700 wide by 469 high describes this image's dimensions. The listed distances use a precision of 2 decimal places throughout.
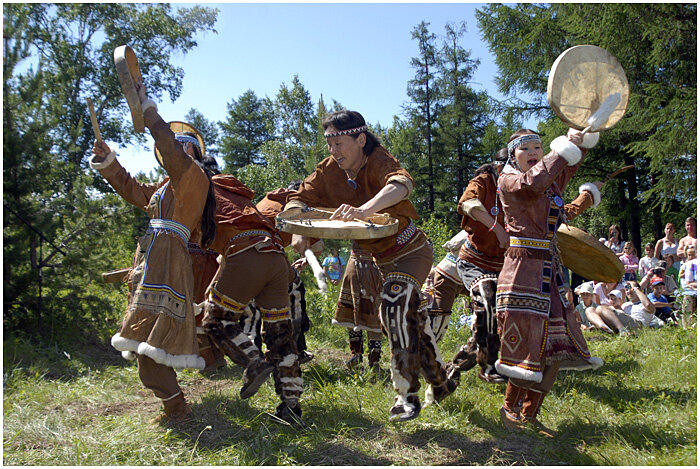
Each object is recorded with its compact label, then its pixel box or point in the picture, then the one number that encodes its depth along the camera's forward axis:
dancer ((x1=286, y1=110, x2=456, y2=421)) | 3.56
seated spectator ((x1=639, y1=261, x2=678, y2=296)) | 8.11
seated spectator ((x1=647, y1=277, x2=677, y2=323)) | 7.69
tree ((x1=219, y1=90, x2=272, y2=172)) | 40.72
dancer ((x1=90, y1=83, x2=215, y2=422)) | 3.44
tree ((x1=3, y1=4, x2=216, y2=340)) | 6.36
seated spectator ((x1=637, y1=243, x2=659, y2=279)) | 9.40
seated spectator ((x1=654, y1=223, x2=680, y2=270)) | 9.26
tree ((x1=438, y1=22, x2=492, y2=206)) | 22.22
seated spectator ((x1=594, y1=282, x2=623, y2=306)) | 8.02
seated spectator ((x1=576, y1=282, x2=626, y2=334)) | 7.36
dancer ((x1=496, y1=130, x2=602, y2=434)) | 3.49
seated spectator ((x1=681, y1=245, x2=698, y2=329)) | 6.97
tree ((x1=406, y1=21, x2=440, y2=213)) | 22.22
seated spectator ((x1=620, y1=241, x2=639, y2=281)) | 9.48
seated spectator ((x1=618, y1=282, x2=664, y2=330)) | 7.34
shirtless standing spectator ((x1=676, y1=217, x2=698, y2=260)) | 8.35
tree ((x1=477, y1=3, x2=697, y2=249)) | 12.14
